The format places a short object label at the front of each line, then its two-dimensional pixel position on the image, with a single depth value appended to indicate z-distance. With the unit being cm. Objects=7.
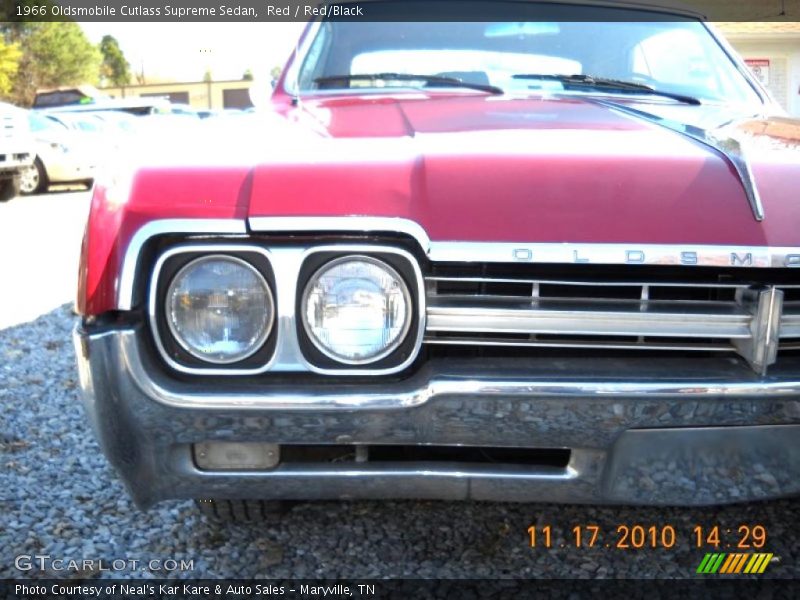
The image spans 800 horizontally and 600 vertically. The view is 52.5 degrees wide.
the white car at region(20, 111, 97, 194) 1307
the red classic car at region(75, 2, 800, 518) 158
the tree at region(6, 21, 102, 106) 3484
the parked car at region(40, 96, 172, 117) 2172
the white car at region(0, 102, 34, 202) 1147
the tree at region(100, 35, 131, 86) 4435
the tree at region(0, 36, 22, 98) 2852
